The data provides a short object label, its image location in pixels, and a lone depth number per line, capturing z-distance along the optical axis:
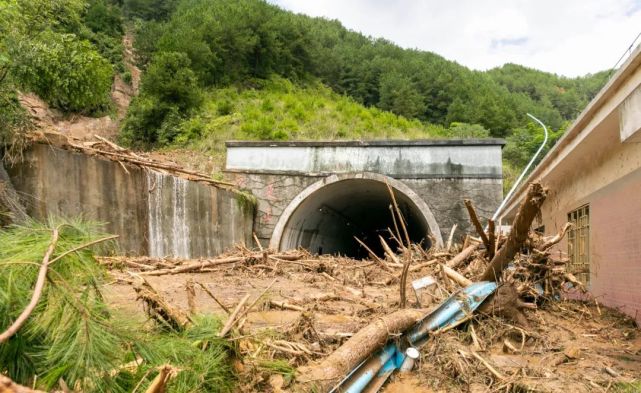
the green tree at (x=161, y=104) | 19.73
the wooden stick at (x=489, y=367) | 4.08
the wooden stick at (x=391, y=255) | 8.63
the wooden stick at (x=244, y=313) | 3.22
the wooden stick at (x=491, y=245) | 5.88
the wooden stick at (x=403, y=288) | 5.04
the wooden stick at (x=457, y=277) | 5.98
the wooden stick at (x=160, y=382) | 1.98
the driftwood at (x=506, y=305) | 5.29
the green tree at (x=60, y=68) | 7.76
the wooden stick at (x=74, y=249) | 2.20
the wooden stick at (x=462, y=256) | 7.23
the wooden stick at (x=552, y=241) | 5.90
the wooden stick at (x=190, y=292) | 3.81
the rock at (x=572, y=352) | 4.69
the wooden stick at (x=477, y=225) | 4.99
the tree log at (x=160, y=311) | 3.13
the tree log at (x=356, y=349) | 3.41
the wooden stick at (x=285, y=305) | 6.07
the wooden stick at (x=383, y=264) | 8.37
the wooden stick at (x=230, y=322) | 2.99
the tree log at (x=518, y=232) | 4.22
